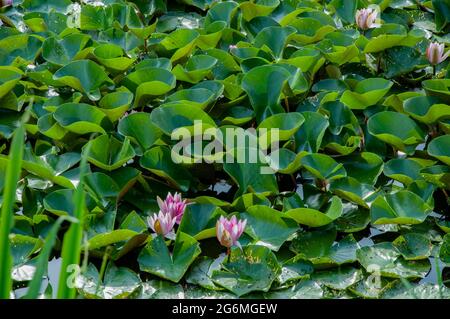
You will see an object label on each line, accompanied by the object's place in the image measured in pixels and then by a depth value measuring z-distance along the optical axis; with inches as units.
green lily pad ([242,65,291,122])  99.7
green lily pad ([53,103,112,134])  93.0
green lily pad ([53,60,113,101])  102.1
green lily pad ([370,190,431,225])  84.4
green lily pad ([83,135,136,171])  88.5
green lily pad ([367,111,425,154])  95.7
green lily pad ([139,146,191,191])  89.2
